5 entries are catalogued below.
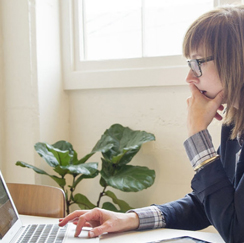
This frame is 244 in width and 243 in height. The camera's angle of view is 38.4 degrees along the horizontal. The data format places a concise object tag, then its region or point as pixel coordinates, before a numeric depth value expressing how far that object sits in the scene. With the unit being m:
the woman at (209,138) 0.96
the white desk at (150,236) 0.99
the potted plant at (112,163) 1.79
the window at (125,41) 2.12
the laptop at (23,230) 0.96
